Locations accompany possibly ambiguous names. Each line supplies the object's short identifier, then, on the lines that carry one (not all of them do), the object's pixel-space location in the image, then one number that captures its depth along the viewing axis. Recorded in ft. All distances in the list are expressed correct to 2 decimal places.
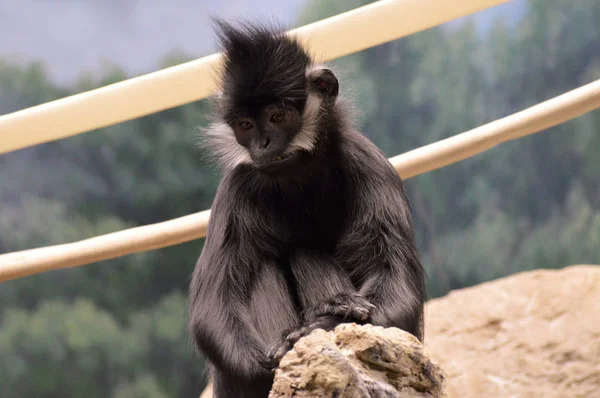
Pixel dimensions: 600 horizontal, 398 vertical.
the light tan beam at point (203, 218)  26.16
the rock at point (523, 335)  30.04
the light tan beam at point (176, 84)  27.96
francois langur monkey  18.78
